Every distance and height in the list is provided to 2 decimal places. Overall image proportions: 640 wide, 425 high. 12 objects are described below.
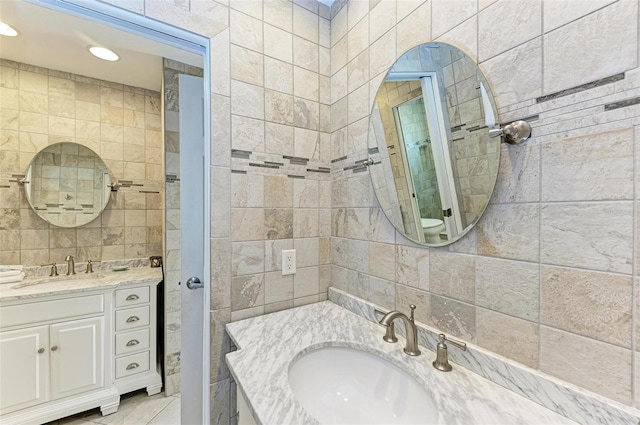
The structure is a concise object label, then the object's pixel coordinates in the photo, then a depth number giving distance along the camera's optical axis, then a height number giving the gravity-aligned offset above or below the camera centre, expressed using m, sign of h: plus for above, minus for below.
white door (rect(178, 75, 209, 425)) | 1.42 -0.16
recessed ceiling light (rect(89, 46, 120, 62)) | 1.62 +1.03
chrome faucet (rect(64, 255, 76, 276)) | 1.88 -0.40
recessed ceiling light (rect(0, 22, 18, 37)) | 1.40 +1.01
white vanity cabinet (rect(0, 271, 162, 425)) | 1.48 -0.89
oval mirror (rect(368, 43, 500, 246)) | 0.76 +0.23
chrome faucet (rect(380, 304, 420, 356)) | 0.84 -0.42
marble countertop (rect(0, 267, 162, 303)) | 1.51 -0.48
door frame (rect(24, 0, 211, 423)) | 0.91 +0.70
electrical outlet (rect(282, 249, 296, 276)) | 1.25 -0.25
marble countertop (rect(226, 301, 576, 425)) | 0.59 -0.48
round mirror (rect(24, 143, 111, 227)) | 1.85 +0.20
